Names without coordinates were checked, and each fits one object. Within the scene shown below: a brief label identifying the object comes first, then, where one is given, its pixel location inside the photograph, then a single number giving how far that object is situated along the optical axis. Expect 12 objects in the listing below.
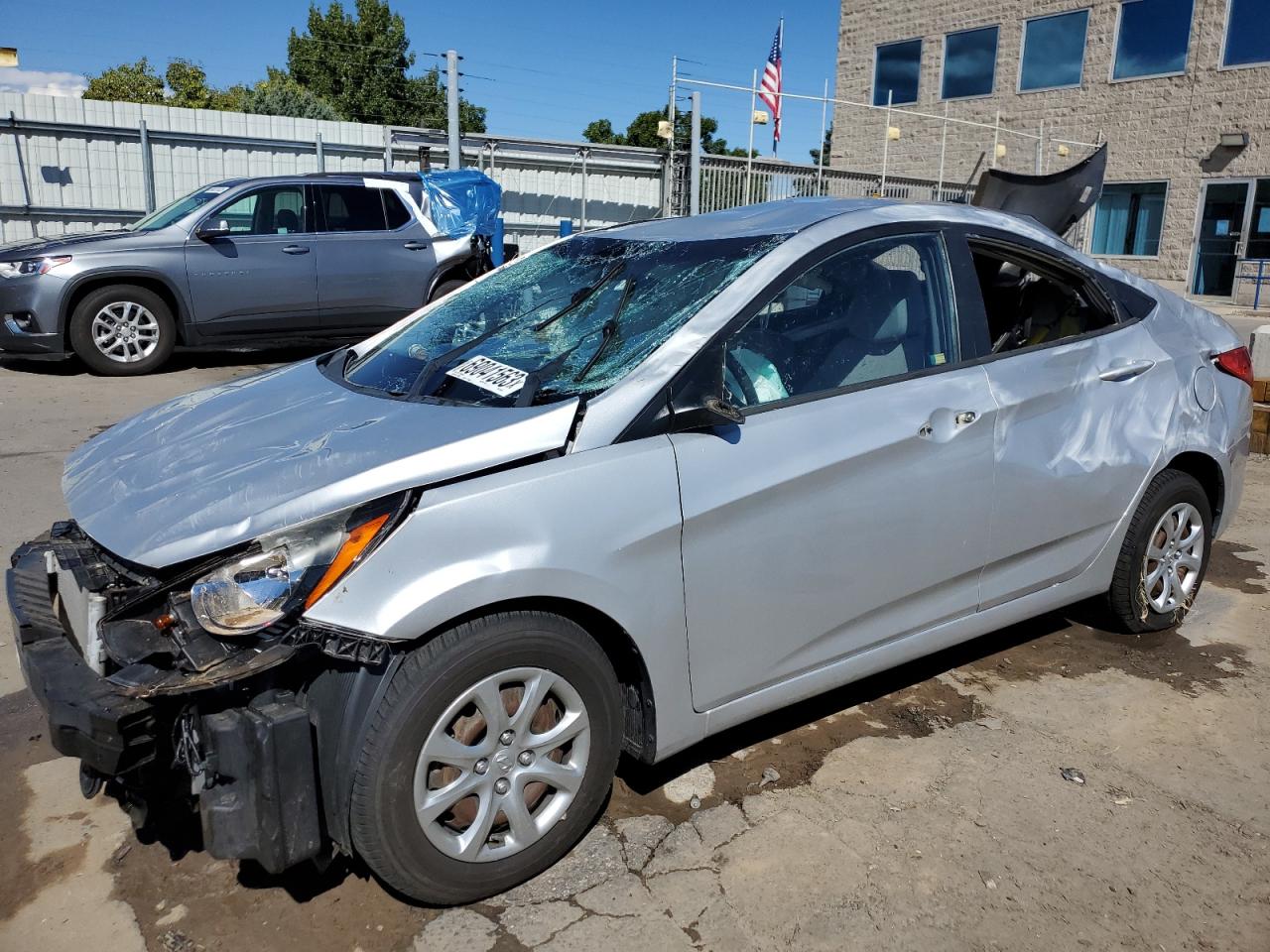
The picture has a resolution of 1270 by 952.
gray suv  8.88
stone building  21.16
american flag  25.95
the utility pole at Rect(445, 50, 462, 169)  14.12
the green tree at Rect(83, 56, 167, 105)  41.88
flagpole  23.60
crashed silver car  2.19
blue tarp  10.91
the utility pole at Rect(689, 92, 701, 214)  15.58
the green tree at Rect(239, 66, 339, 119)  31.70
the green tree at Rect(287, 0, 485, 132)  47.56
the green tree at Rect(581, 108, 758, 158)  66.25
